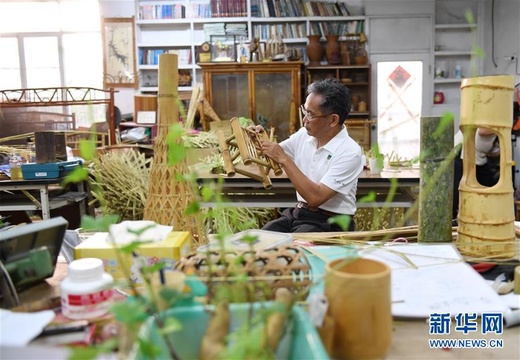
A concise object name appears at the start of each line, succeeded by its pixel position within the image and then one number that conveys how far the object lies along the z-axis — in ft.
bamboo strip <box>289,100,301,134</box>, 20.79
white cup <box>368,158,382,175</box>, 10.22
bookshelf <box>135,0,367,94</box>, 21.84
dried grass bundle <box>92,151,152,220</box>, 11.96
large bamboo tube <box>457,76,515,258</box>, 4.24
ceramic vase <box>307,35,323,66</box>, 21.35
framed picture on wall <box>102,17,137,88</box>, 22.56
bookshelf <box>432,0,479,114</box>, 21.95
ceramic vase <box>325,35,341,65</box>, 21.21
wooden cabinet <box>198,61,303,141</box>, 20.71
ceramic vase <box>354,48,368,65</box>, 21.36
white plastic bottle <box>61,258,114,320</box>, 2.99
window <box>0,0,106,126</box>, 23.17
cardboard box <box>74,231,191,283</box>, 3.56
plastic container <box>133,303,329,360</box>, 2.37
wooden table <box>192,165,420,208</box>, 9.85
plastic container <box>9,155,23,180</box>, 10.71
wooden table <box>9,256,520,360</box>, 2.86
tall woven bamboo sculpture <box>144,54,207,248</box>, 4.53
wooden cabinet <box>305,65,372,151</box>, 21.18
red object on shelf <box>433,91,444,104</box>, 22.03
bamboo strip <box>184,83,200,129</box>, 15.53
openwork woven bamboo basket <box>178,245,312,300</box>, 3.06
